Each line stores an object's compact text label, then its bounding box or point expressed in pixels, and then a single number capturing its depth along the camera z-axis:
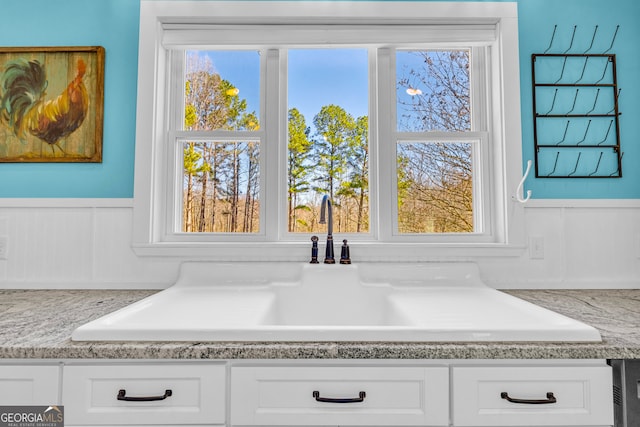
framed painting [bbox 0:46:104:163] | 1.71
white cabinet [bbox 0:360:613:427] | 0.89
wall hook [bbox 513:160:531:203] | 1.64
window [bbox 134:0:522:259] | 1.72
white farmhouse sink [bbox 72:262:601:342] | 0.91
